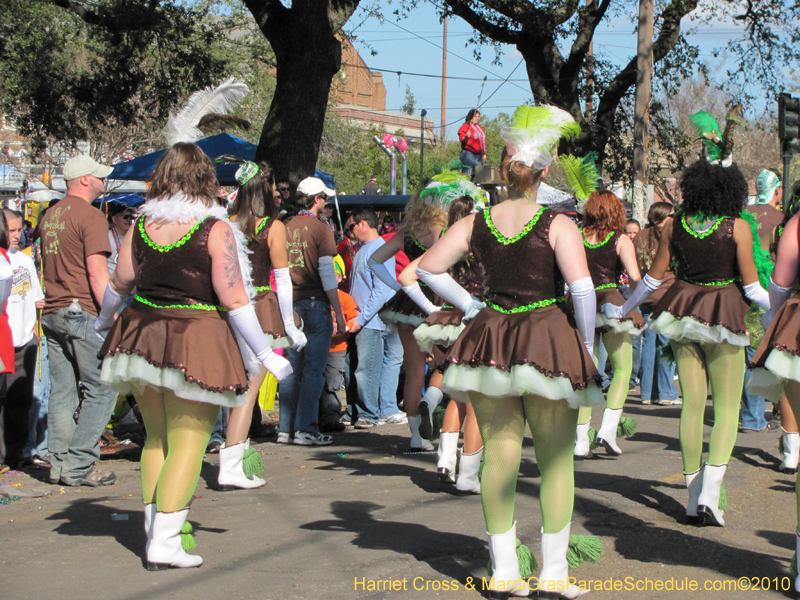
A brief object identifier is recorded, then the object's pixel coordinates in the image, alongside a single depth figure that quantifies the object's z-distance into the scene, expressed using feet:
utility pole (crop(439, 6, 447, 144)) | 175.52
